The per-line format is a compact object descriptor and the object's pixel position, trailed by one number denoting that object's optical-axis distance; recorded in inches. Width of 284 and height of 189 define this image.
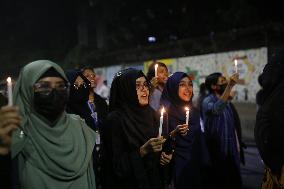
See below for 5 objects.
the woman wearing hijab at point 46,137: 98.0
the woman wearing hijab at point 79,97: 169.2
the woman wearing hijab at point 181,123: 176.7
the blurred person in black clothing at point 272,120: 99.3
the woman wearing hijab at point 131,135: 127.1
